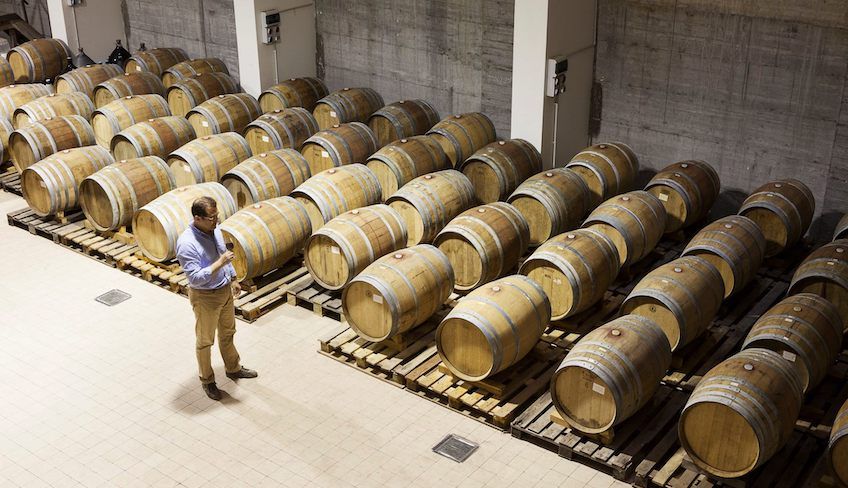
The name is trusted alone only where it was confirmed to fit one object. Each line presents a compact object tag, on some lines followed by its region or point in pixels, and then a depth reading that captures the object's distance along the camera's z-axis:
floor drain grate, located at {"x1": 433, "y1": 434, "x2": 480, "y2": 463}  7.63
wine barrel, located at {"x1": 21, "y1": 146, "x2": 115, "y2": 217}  11.66
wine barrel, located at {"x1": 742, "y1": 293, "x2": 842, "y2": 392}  7.53
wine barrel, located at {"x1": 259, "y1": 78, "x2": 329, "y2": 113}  14.32
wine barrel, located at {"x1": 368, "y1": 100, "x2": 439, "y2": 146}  13.26
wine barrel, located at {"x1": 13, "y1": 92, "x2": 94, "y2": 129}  13.94
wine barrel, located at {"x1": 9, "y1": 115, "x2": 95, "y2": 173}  12.77
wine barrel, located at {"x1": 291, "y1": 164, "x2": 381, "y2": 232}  10.54
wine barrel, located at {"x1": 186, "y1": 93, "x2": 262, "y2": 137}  13.65
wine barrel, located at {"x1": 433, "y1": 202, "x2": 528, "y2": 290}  9.35
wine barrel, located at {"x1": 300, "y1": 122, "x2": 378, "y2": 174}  12.20
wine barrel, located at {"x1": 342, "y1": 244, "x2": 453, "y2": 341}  8.52
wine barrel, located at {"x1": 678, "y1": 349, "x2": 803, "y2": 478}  6.62
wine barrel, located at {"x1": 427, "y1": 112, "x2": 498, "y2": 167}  12.41
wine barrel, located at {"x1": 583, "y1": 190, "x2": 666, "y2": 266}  9.61
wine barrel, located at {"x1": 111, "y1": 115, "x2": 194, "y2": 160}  12.53
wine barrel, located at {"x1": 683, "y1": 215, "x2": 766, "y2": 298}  9.09
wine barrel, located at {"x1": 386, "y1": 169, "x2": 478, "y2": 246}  10.29
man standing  7.80
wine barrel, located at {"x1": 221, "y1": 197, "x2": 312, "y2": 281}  9.85
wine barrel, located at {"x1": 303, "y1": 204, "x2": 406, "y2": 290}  9.44
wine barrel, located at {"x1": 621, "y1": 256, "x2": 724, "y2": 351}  8.13
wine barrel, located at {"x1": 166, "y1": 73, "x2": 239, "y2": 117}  14.69
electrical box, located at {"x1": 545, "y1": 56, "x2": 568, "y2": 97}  11.50
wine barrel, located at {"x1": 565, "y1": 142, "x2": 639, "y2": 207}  11.10
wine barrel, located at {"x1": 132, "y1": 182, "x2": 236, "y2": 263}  10.35
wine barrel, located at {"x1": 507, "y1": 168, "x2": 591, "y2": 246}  10.23
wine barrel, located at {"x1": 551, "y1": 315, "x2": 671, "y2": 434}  7.16
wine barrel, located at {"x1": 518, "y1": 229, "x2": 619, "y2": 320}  8.72
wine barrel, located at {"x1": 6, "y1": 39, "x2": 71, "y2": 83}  16.73
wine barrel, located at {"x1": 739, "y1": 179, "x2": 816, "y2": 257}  10.05
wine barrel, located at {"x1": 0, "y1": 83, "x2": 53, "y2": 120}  14.53
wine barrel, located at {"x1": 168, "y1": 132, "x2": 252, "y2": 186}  11.74
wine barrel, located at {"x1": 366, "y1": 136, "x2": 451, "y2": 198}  11.53
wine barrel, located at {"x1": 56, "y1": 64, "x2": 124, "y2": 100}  15.39
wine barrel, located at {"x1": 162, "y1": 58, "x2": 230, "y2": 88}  15.63
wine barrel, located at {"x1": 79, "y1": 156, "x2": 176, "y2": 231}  11.11
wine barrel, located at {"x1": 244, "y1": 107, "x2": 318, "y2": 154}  12.98
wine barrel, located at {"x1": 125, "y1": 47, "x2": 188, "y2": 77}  16.17
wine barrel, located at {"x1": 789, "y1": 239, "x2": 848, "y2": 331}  8.52
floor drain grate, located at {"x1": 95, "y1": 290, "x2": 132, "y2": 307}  10.30
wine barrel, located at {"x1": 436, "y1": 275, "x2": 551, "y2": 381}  7.84
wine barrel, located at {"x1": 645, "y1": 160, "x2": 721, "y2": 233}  10.62
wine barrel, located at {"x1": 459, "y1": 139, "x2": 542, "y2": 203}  11.32
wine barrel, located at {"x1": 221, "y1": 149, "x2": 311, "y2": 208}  11.11
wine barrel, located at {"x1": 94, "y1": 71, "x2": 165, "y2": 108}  14.83
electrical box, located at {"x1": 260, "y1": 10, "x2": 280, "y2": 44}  14.26
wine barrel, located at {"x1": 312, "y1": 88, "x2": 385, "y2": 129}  13.87
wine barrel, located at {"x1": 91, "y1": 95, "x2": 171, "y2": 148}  13.52
